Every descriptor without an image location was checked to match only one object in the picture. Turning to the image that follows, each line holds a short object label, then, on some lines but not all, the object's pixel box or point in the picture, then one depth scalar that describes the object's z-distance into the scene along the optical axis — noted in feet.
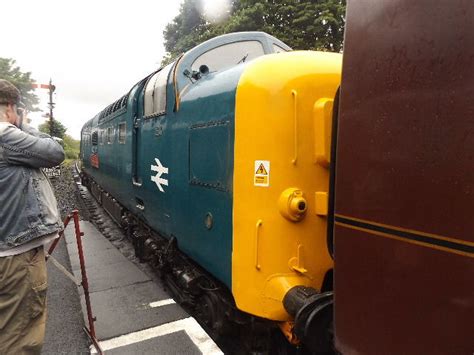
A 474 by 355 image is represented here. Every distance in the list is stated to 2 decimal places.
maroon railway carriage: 4.88
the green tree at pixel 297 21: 49.49
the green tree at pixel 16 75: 137.18
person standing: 7.82
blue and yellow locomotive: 9.02
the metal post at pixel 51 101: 72.52
